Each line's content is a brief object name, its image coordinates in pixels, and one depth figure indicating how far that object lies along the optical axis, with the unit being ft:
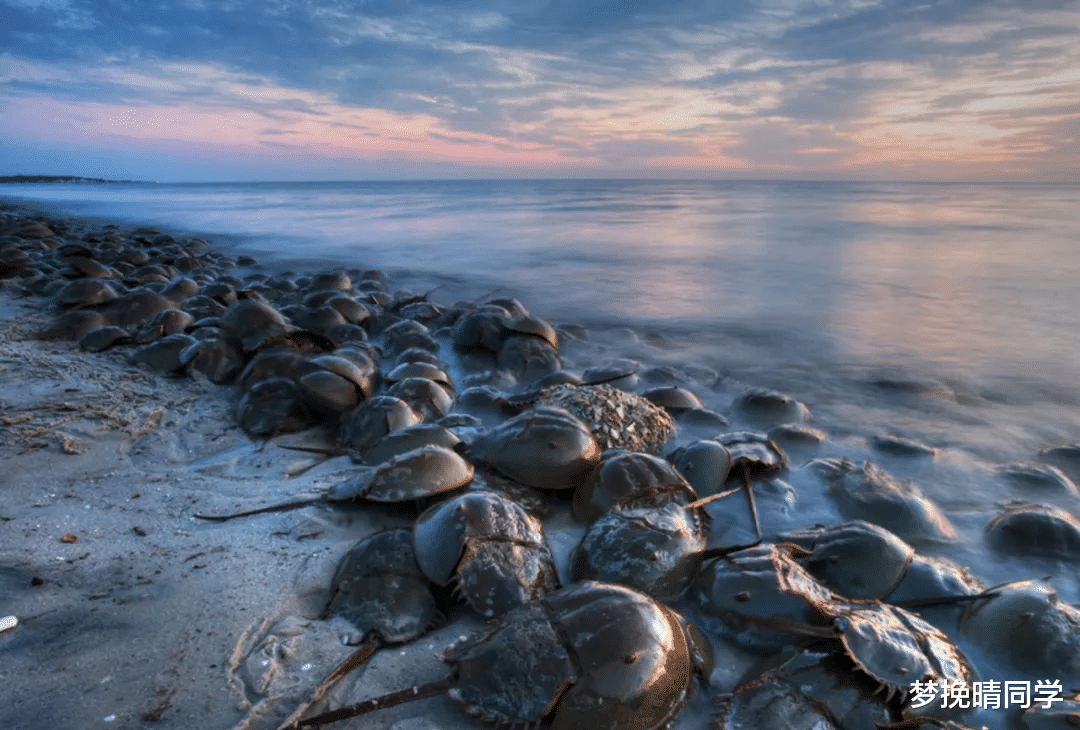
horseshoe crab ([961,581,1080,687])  6.04
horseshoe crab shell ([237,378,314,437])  11.09
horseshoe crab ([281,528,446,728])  6.11
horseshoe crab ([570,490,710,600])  6.79
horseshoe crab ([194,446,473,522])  8.02
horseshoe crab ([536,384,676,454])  10.28
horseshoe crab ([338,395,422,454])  10.28
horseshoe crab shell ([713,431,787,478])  9.80
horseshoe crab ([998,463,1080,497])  10.15
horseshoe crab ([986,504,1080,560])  8.14
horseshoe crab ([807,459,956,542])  8.66
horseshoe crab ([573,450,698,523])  8.14
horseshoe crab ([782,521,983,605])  6.97
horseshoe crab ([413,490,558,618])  6.35
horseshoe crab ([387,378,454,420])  11.56
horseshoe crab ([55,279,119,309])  18.04
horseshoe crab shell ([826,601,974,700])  5.38
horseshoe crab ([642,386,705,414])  12.58
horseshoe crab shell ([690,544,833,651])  6.09
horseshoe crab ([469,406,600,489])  8.81
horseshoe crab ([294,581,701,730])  4.91
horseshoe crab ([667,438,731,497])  9.28
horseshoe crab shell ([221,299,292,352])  14.25
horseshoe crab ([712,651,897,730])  5.21
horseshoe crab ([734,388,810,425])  12.70
